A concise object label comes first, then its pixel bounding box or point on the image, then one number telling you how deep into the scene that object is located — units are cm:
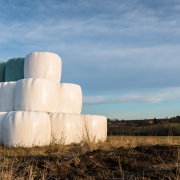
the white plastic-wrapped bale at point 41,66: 669
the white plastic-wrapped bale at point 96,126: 650
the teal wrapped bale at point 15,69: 754
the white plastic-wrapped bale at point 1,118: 578
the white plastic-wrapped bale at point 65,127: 598
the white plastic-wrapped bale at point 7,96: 651
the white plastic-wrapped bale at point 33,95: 591
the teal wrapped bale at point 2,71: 808
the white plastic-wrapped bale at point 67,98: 660
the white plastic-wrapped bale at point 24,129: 534
